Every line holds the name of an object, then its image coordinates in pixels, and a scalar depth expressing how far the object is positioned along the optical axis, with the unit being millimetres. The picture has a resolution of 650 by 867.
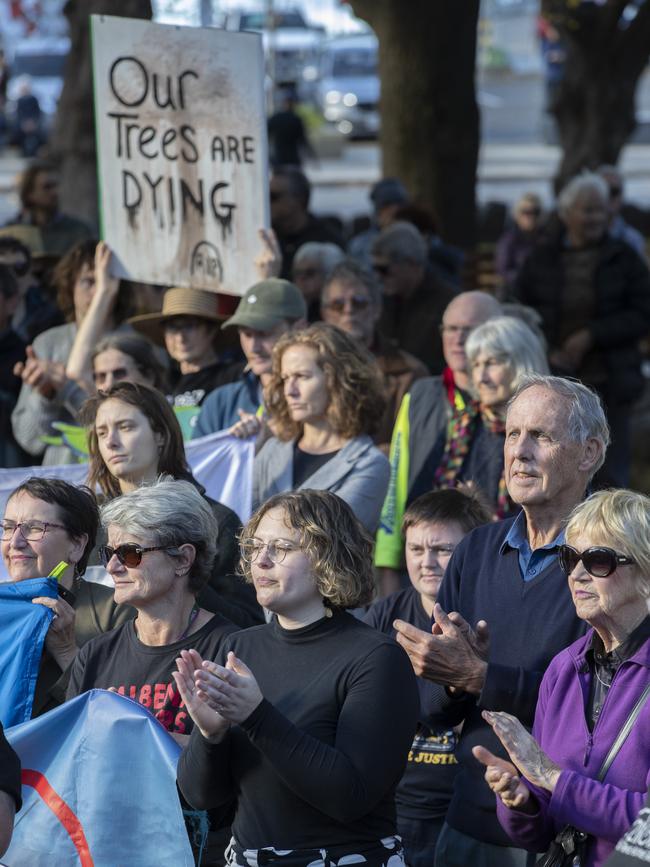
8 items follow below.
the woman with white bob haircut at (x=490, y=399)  11859
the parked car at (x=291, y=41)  77375
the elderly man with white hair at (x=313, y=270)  17344
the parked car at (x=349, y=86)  75312
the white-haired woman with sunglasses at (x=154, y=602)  8656
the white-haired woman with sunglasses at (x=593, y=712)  6992
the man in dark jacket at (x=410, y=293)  17312
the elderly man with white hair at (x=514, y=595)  8027
